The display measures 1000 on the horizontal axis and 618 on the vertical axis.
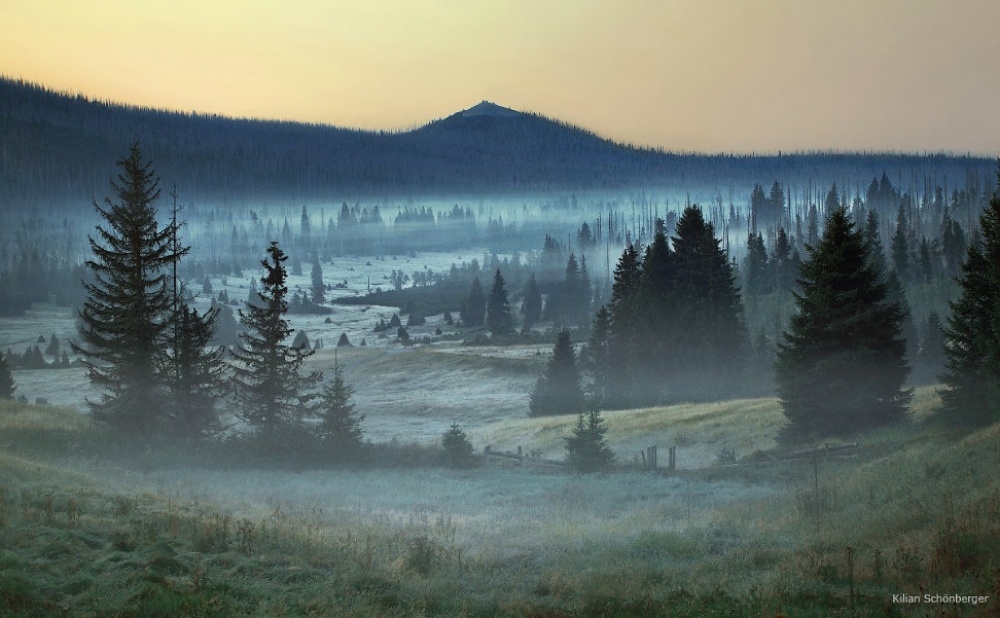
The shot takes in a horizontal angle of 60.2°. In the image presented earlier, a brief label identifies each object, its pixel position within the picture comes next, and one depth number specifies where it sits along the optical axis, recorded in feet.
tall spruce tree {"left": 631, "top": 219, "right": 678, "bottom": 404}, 226.79
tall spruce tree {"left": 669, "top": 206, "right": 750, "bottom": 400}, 219.00
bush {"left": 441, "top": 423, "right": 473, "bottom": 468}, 128.06
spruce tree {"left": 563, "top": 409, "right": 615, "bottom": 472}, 119.75
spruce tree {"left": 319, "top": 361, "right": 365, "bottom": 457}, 128.88
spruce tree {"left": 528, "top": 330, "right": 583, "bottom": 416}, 223.81
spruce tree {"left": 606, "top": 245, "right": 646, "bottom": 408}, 232.12
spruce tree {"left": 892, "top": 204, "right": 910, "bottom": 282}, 378.12
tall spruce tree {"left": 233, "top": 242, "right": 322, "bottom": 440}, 131.13
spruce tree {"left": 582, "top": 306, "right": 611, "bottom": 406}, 242.99
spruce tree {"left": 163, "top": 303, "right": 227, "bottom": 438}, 129.29
